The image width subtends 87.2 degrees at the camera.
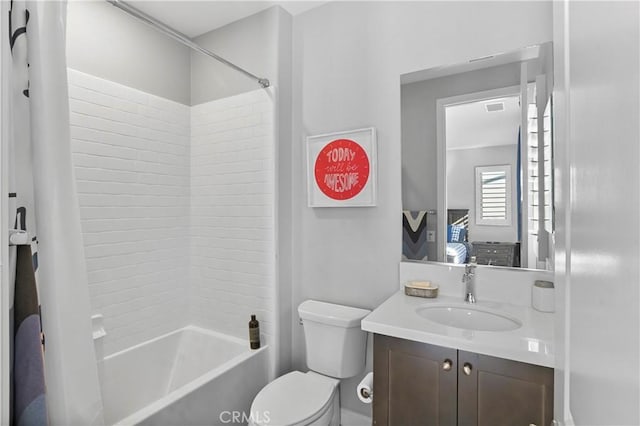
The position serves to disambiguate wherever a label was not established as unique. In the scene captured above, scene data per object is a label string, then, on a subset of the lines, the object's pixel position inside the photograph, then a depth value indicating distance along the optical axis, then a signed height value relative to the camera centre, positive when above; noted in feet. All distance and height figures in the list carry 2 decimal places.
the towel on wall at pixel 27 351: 2.52 -1.06
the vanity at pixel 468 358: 3.81 -1.81
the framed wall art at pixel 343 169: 6.34 +0.84
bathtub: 5.16 -3.15
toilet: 5.28 -2.82
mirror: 5.12 +0.82
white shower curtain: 2.78 +0.15
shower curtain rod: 4.56 +2.82
